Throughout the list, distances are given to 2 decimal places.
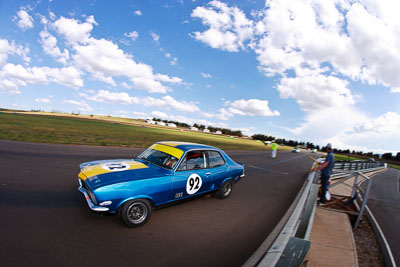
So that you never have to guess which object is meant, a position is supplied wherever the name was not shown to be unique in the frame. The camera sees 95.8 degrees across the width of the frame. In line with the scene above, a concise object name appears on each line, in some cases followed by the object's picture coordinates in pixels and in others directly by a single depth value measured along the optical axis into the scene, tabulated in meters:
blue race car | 3.05
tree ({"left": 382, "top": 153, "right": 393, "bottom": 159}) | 56.82
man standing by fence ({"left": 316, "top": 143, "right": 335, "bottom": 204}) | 5.53
